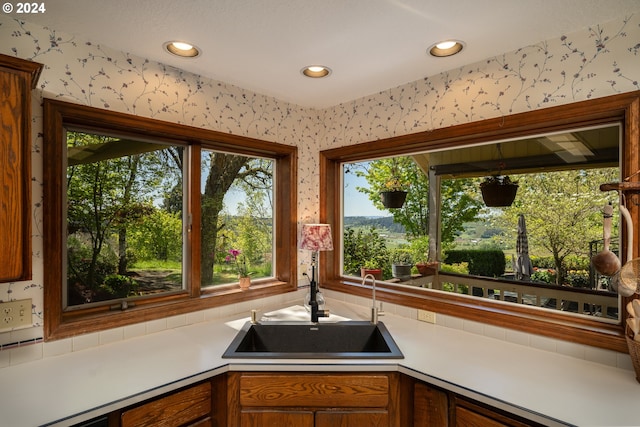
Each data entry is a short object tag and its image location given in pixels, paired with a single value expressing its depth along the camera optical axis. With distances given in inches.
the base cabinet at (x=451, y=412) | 50.5
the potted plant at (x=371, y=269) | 105.6
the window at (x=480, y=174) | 59.6
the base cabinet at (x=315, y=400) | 60.3
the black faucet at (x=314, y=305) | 83.6
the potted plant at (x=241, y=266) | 95.9
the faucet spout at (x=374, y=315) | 82.0
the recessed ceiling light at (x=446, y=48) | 67.7
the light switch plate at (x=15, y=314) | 58.2
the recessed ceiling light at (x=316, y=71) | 79.1
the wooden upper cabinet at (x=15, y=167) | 47.7
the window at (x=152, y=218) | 66.9
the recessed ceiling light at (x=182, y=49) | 68.4
